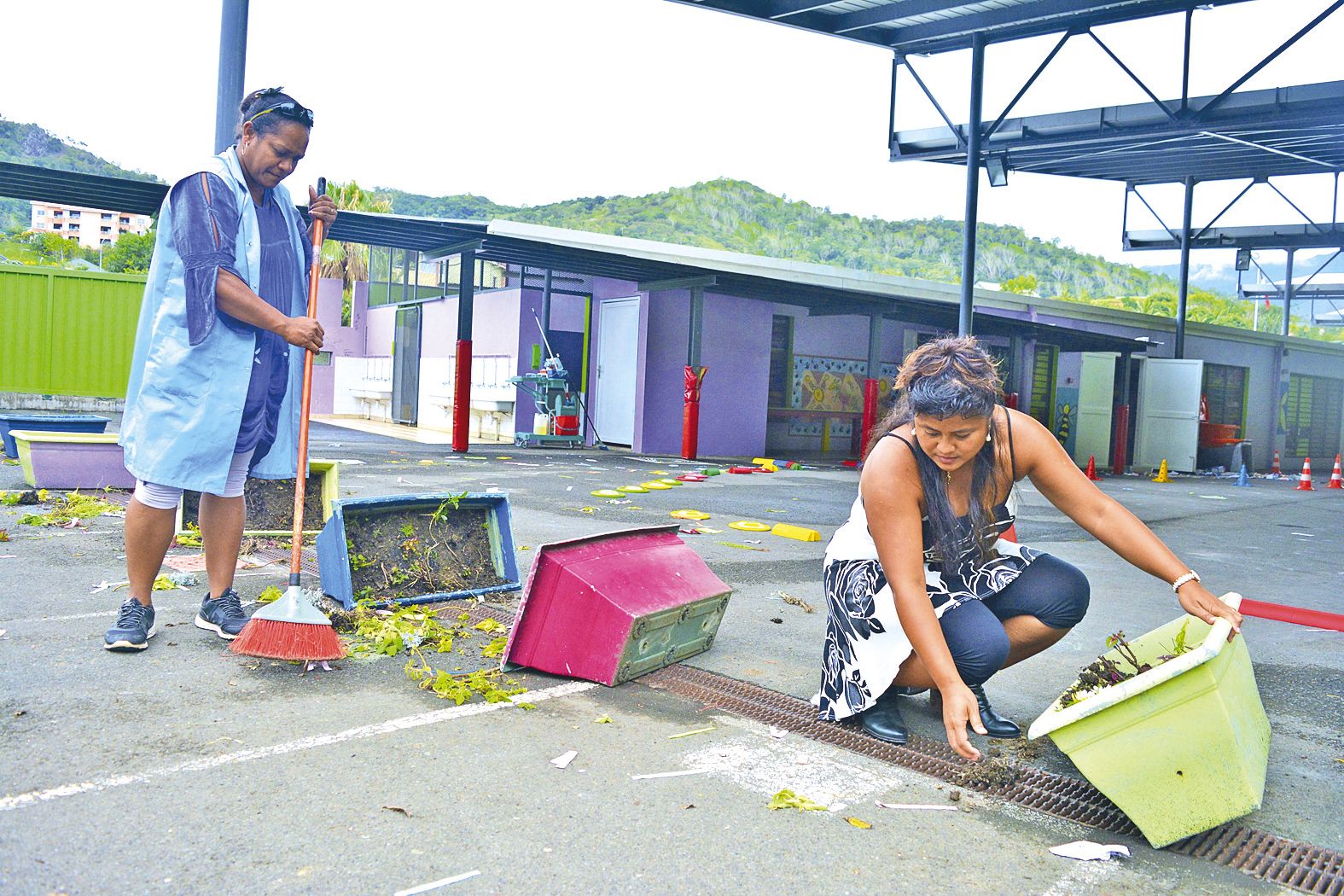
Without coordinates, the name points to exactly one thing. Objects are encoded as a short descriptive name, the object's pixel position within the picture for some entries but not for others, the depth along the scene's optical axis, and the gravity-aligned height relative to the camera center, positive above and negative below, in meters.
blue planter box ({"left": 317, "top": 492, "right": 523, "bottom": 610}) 4.61 -0.78
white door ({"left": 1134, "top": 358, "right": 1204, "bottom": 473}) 22.72 +0.13
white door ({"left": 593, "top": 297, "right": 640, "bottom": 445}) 20.42 +0.43
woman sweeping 3.79 +0.08
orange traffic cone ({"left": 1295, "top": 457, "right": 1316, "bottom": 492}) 18.86 -1.05
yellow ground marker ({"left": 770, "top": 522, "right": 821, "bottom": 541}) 8.38 -1.13
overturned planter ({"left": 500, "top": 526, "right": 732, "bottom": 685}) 3.70 -0.83
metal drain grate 2.55 -1.13
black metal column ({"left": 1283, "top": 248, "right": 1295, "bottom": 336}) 31.46 +4.24
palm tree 39.94 +4.72
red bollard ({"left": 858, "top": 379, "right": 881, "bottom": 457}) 19.34 +0.03
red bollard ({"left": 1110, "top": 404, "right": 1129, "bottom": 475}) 22.69 -0.57
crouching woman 2.84 -0.48
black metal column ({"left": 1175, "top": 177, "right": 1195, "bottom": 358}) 23.08 +3.64
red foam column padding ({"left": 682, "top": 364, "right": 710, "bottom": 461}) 18.23 -0.33
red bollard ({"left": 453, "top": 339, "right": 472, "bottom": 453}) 16.73 -0.30
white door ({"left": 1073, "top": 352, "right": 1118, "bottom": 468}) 23.06 +0.23
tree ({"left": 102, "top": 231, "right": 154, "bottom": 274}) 50.94 +5.47
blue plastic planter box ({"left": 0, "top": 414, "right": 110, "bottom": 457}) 9.75 -0.65
